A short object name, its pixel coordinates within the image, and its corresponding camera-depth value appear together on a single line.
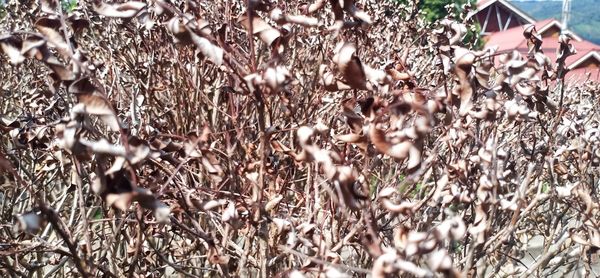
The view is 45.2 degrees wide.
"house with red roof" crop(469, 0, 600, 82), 29.58
